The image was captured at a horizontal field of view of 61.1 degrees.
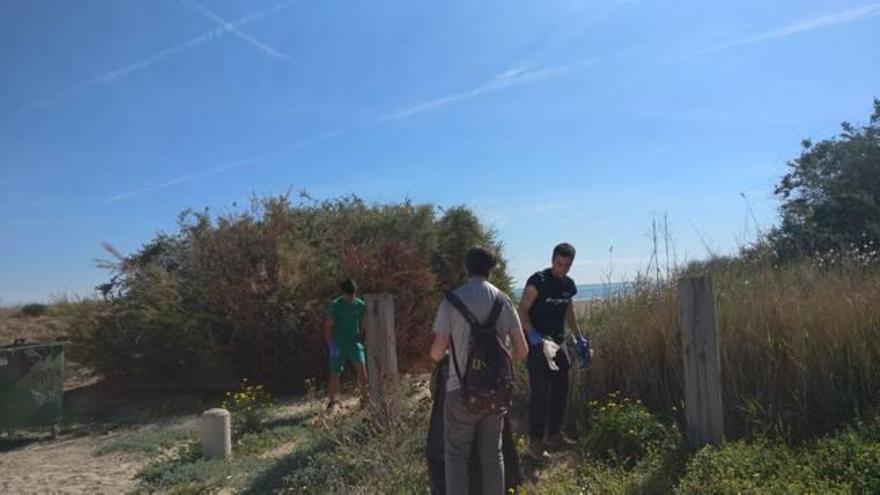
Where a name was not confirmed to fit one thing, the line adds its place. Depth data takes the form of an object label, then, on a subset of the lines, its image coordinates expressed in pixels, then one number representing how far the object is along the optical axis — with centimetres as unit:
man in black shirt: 612
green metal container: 962
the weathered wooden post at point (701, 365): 573
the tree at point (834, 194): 1485
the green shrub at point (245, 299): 1192
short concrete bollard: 757
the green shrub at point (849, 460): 473
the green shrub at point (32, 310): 3107
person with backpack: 452
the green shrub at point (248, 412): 882
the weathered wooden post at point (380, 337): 782
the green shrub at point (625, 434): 600
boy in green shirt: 940
